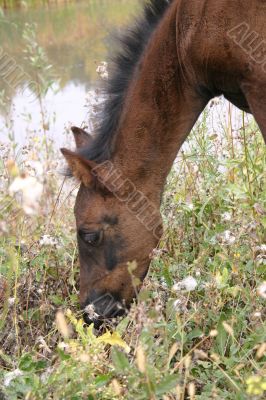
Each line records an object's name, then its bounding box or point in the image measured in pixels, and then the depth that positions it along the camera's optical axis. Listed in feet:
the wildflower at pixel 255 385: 10.84
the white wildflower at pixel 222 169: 25.48
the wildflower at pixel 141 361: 11.85
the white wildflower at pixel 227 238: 20.07
